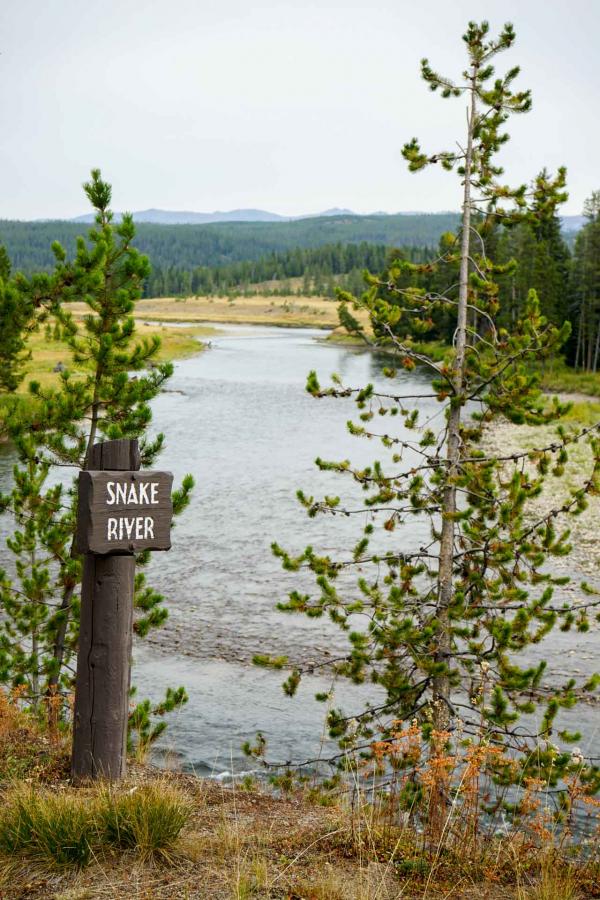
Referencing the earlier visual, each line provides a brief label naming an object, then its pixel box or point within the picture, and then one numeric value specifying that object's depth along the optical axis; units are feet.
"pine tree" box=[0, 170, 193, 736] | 30.42
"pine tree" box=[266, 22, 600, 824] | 26.89
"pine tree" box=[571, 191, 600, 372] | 183.32
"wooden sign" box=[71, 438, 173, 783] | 19.07
